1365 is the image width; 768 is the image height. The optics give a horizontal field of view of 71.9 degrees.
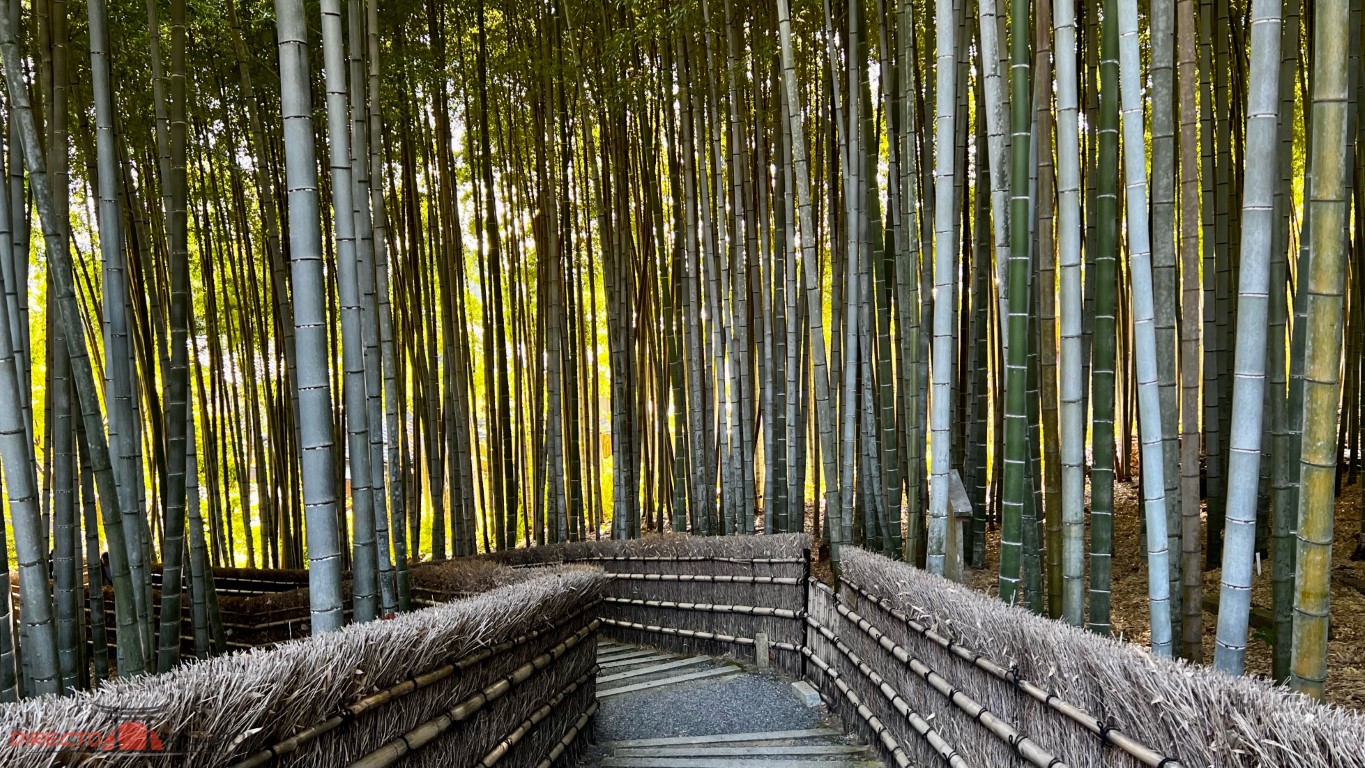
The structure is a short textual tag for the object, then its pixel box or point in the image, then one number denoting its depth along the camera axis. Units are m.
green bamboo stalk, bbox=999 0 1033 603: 2.31
